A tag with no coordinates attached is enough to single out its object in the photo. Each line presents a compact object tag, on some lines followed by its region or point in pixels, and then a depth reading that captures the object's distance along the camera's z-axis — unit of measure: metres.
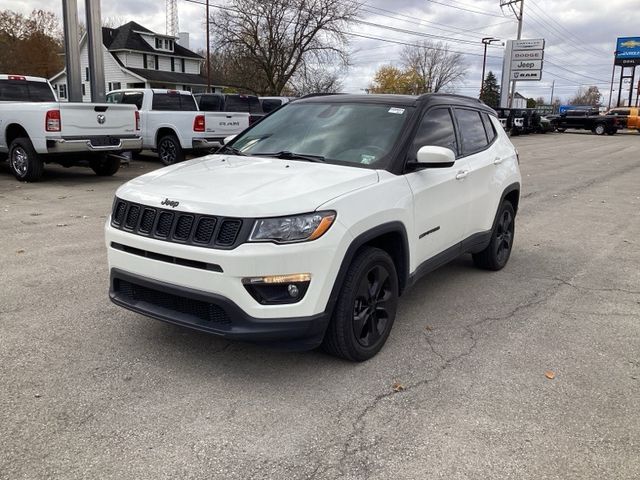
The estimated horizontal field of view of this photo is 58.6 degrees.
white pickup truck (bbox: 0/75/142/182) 10.51
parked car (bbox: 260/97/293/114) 20.48
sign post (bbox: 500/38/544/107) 49.09
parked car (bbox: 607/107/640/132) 43.09
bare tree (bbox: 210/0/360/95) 36.28
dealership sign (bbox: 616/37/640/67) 76.31
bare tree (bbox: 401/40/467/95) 84.88
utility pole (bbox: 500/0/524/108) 49.62
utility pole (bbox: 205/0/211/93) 35.27
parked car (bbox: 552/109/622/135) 41.31
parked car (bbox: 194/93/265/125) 17.03
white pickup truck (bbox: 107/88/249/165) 13.93
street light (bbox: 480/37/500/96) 62.97
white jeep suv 3.16
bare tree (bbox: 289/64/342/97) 40.28
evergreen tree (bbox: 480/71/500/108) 96.44
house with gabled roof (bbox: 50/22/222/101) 51.66
